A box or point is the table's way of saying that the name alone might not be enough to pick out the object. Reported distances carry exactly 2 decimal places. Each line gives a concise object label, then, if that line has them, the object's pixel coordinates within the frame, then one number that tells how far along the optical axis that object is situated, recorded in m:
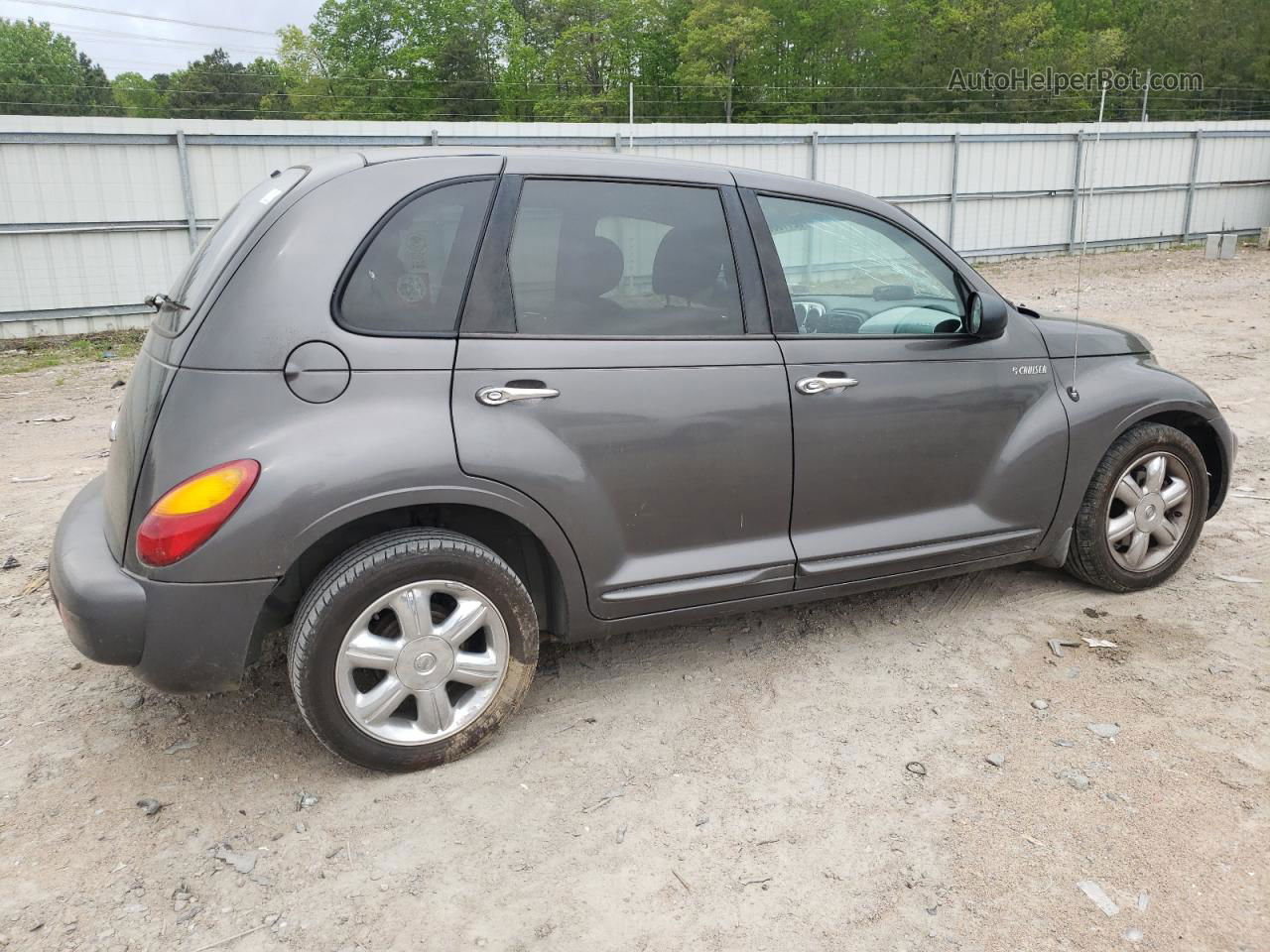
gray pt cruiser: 2.72
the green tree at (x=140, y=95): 79.31
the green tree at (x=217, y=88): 66.38
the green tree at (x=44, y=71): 74.06
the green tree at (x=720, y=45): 52.22
